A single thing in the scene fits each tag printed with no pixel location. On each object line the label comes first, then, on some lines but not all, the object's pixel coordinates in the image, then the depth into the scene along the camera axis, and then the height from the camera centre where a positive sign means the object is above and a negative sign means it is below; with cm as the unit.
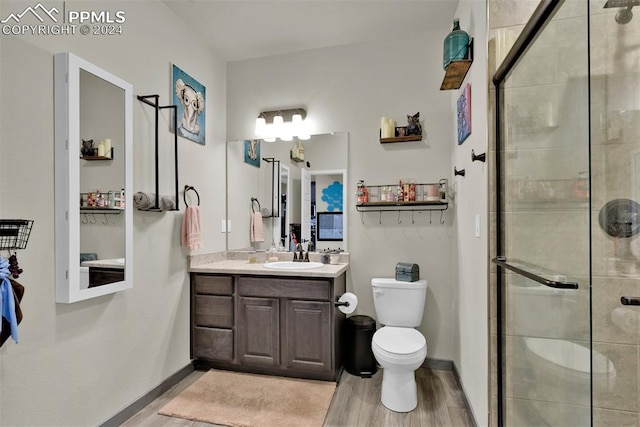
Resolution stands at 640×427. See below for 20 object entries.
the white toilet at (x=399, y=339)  208 -89
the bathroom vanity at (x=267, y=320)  245 -85
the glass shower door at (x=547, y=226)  122 -6
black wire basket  135 -9
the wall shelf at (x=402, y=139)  278 +64
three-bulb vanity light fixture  305 +84
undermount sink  266 -46
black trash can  260 -111
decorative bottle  200 +105
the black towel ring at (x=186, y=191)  264 +18
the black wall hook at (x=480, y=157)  171 +30
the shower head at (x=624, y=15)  132 +80
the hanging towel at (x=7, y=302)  124 -34
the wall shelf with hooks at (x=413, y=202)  274 +8
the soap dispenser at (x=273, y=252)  309 -38
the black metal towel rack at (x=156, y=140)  222 +53
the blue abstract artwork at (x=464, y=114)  209 +67
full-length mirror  163 +18
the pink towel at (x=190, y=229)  255 -13
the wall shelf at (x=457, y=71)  202 +92
